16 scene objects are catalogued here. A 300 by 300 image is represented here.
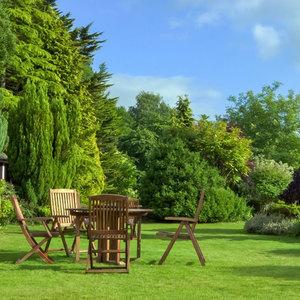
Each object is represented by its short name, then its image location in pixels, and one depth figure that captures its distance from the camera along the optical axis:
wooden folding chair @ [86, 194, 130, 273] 8.98
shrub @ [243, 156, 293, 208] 29.53
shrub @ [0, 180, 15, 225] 19.92
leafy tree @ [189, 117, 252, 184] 28.42
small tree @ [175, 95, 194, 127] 39.00
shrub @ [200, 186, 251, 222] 25.78
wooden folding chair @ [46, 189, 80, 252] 11.21
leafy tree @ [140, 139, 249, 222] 26.05
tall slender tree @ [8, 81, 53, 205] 23.00
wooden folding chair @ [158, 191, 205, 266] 10.02
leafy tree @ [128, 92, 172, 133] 74.36
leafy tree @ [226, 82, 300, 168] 52.59
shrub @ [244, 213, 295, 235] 18.47
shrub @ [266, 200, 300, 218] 20.09
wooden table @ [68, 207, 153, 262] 9.59
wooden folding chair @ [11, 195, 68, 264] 9.67
